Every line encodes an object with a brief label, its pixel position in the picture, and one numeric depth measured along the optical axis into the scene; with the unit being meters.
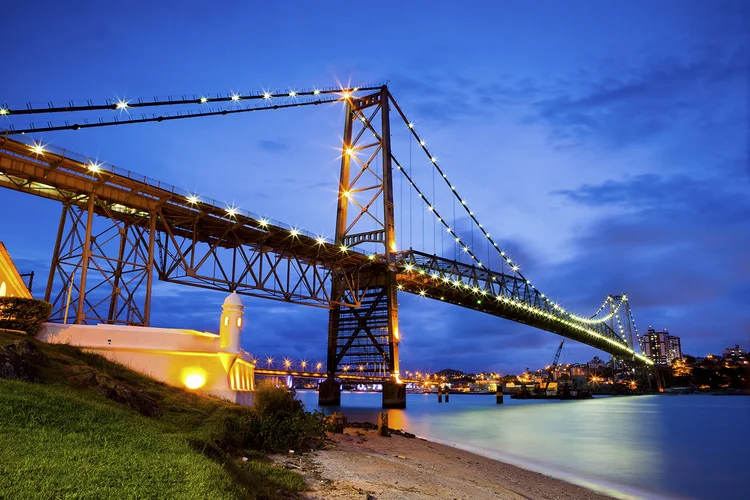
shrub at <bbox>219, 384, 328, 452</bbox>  12.95
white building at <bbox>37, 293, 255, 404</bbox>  17.30
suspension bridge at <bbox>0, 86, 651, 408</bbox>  27.48
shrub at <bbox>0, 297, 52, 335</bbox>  16.41
